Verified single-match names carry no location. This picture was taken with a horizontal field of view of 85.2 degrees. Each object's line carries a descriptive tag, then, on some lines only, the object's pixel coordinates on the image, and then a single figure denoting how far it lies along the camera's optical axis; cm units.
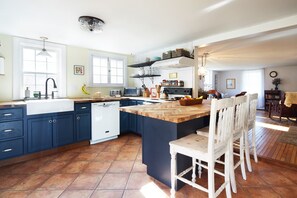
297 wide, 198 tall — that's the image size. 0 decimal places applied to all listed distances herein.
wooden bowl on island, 215
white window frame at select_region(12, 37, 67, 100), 296
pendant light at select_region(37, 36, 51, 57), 301
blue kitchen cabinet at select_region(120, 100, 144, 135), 367
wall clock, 798
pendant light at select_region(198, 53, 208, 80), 449
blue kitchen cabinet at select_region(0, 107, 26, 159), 235
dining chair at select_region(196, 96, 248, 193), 168
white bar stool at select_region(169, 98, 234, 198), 130
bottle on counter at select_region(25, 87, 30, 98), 305
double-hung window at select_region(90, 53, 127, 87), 401
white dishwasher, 327
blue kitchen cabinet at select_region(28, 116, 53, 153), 256
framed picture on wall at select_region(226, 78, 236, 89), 939
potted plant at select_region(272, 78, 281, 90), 775
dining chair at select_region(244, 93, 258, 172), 207
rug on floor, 326
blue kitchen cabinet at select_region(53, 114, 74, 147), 281
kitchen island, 164
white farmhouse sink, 254
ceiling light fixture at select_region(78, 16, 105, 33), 218
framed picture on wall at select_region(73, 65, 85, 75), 367
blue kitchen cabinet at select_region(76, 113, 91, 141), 307
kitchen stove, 337
